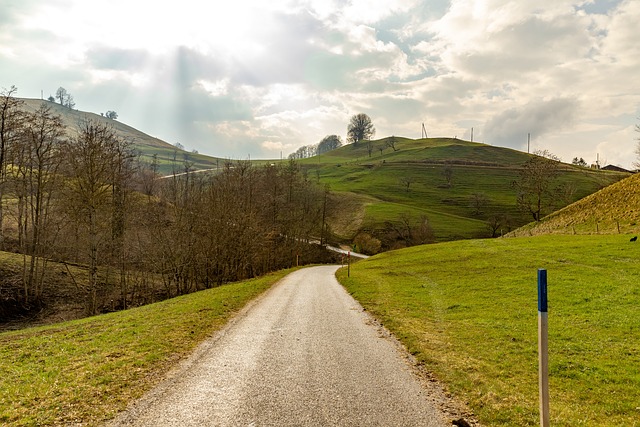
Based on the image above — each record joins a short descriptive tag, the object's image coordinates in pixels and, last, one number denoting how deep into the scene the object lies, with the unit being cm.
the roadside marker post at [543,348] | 567
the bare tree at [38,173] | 3109
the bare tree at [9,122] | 2872
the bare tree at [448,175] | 16070
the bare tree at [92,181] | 3023
